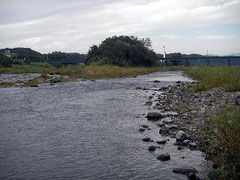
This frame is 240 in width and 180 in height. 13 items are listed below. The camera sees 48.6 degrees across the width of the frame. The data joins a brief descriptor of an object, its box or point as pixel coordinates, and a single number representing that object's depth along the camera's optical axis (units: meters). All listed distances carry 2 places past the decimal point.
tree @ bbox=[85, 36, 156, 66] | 73.56
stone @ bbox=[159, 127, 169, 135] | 11.66
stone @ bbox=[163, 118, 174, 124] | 13.11
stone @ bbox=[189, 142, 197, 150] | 9.64
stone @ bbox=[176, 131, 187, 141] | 10.37
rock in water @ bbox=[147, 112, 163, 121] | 14.39
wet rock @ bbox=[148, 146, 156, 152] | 9.77
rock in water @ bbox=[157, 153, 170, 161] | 8.89
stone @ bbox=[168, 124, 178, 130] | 12.01
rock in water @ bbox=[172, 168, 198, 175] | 7.84
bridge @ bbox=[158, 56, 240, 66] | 96.11
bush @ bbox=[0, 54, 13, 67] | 85.94
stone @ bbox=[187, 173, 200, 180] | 7.41
